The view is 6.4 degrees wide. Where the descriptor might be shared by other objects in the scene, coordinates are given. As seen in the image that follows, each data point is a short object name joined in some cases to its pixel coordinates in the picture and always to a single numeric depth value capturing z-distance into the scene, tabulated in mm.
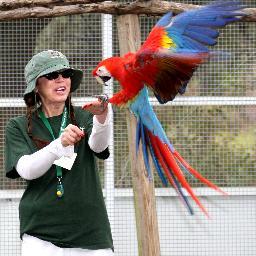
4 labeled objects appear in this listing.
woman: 10396
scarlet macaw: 9877
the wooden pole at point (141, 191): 11694
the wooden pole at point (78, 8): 11508
